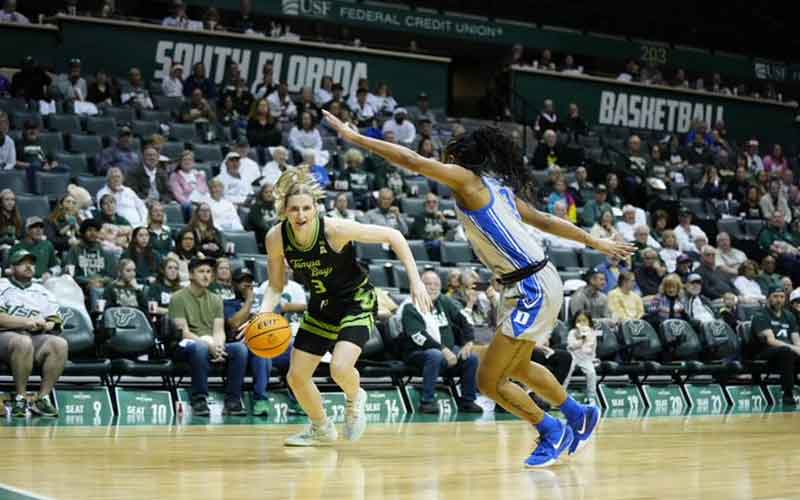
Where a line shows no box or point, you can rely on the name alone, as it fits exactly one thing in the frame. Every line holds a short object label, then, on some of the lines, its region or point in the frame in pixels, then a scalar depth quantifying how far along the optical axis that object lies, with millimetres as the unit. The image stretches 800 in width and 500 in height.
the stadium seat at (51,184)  13977
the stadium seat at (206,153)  16125
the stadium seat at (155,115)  16875
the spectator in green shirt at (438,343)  12039
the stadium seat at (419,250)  14906
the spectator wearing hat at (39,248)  11531
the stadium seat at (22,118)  15602
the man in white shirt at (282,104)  18281
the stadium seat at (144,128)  16188
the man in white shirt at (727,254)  17938
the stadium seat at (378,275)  13727
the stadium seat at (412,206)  16250
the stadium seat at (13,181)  13875
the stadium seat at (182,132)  16672
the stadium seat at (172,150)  15797
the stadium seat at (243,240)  13797
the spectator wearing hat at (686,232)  18172
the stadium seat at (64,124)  15844
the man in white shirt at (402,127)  18734
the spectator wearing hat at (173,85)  18203
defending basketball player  6539
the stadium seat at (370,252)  14664
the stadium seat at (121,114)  16578
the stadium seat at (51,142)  15133
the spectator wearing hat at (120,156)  14852
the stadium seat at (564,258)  16109
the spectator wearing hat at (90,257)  11984
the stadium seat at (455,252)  15136
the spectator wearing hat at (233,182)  15336
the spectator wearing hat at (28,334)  9945
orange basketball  7250
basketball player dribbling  7277
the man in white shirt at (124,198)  13617
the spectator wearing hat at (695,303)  15328
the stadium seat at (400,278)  13878
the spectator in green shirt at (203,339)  10805
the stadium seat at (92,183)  14172
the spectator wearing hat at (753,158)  23641
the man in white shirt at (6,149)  14398
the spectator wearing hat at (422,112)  20250
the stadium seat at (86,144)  15422
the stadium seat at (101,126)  16000
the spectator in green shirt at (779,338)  14794
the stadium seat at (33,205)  13172
